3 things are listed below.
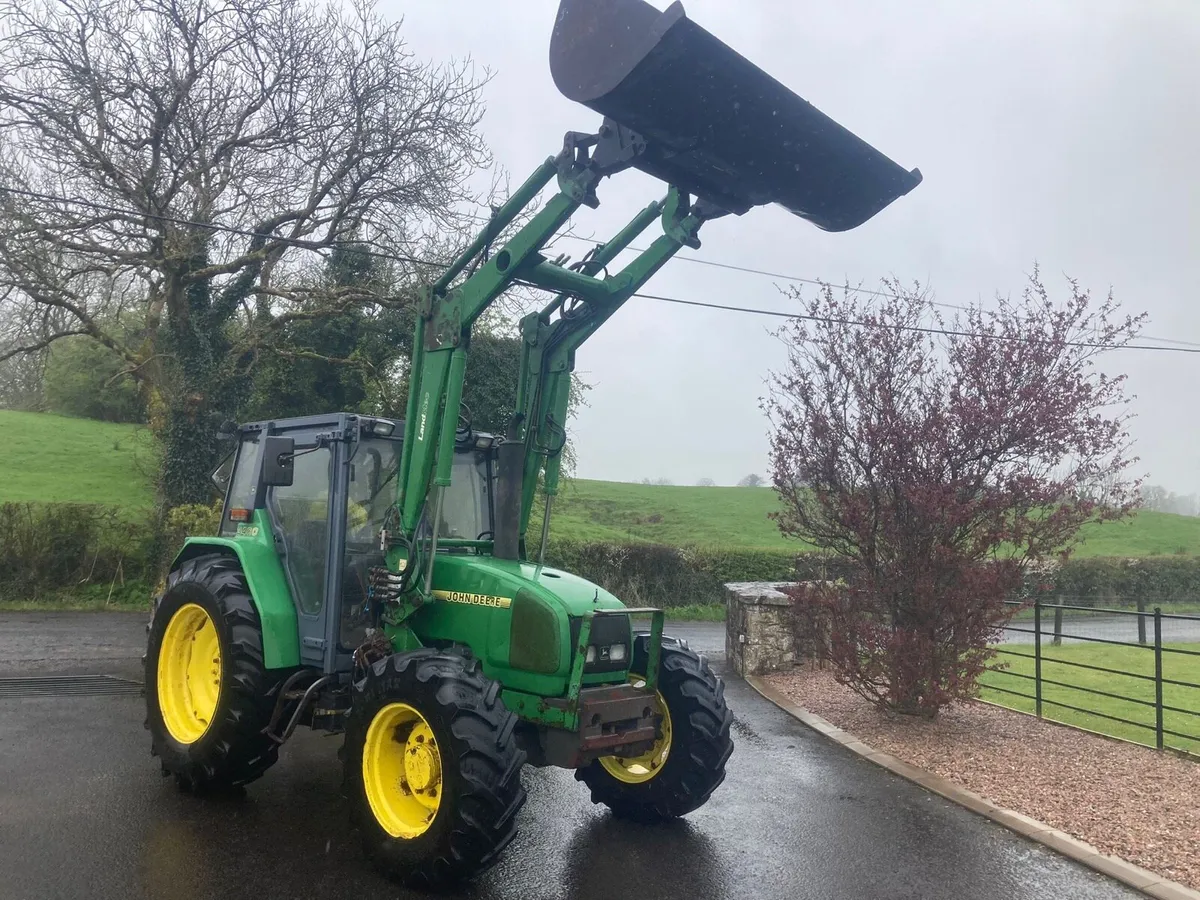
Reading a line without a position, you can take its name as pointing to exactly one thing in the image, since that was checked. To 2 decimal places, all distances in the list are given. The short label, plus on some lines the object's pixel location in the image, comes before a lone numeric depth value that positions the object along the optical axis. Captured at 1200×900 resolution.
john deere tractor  4.32
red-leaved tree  8.12
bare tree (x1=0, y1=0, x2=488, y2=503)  14.82
